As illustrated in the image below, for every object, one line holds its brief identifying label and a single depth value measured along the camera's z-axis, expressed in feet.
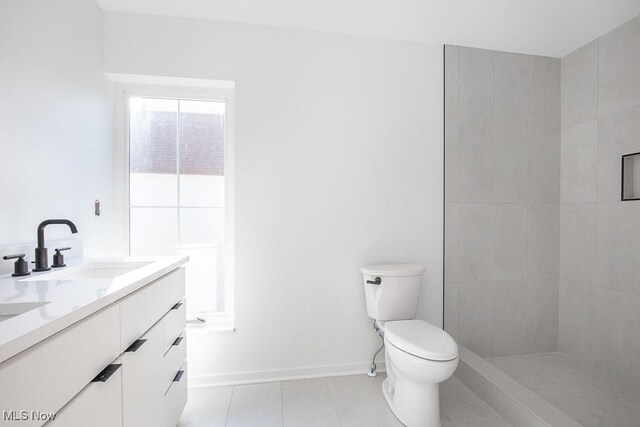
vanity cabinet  1.70
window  6.23
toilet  4.46
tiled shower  6.28
